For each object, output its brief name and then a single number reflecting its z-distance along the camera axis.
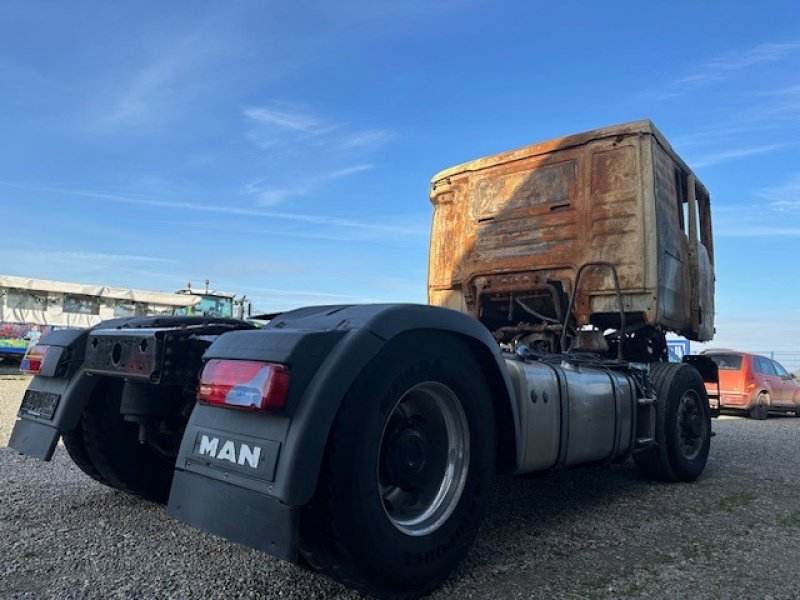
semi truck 2.26
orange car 13.23
